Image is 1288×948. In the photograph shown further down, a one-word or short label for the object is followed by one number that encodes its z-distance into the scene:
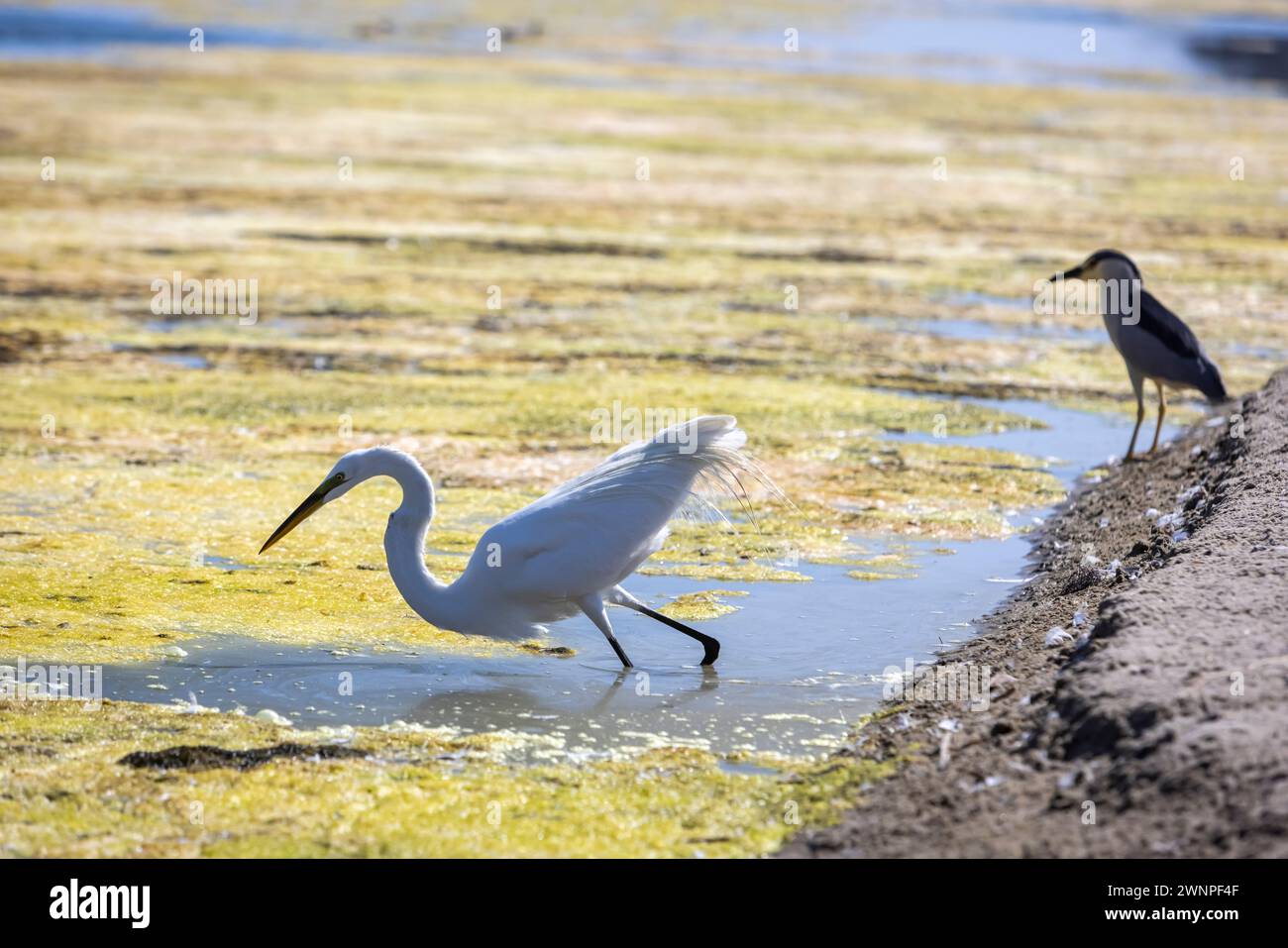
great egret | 7.53
